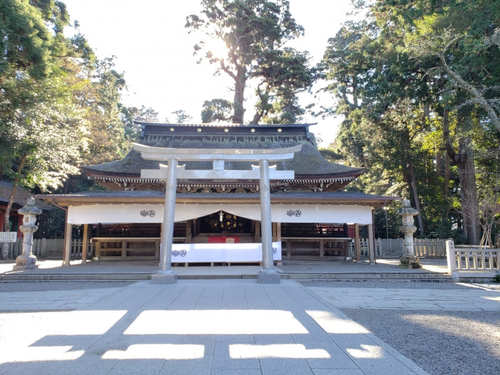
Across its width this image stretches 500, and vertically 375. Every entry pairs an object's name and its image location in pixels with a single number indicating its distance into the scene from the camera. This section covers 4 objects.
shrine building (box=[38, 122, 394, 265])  9.65
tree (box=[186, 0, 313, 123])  24.17
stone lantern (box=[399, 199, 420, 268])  11.45
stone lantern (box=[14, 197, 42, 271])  10.78
